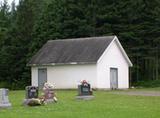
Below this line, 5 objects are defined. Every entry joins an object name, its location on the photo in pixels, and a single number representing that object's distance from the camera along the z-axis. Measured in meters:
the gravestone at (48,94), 28.80
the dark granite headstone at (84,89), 31.60
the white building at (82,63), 48.69
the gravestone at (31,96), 26.76
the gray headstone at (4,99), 25.40
